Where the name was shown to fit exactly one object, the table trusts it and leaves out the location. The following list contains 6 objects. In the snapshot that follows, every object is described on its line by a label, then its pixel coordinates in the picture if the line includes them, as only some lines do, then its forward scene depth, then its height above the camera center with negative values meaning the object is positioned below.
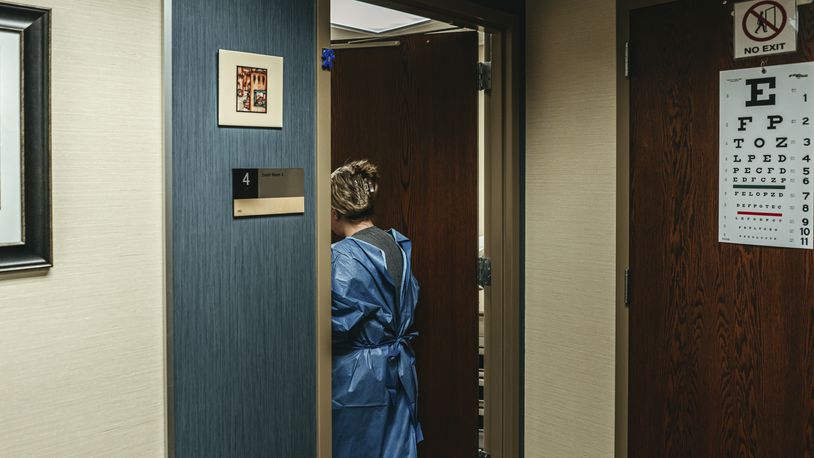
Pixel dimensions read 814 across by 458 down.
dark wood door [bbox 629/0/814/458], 2.00 -0.23
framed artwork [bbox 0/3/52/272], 1.36 +0.16
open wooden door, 2.63 +0.14
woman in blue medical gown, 2.23 -0.38
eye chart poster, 1.95 +0.18
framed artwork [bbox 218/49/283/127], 1.70 +0.32
